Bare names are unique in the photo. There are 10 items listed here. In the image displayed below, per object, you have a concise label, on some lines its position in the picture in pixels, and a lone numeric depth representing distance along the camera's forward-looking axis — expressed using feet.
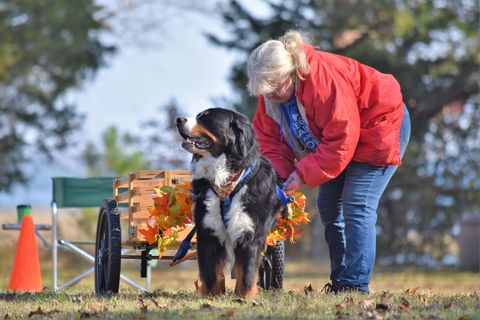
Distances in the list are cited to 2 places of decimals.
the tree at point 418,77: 115.24
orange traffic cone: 55.47
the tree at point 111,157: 137.49
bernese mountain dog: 37.01
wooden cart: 42.73
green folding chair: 58.13
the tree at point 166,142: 123.54
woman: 38.11
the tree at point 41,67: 122.52
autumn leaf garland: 40.19
